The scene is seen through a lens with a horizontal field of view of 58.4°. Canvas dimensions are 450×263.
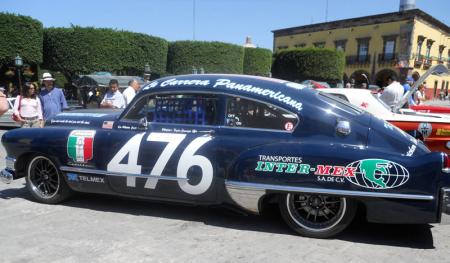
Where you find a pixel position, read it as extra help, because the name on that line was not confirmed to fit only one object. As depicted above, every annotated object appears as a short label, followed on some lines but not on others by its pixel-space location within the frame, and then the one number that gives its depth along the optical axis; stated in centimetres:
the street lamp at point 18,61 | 2009
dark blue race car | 364
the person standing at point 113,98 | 814
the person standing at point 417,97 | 1200
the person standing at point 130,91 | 839
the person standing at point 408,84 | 998
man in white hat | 751
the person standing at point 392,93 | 803
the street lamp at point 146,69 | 2575
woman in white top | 745
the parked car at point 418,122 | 560
